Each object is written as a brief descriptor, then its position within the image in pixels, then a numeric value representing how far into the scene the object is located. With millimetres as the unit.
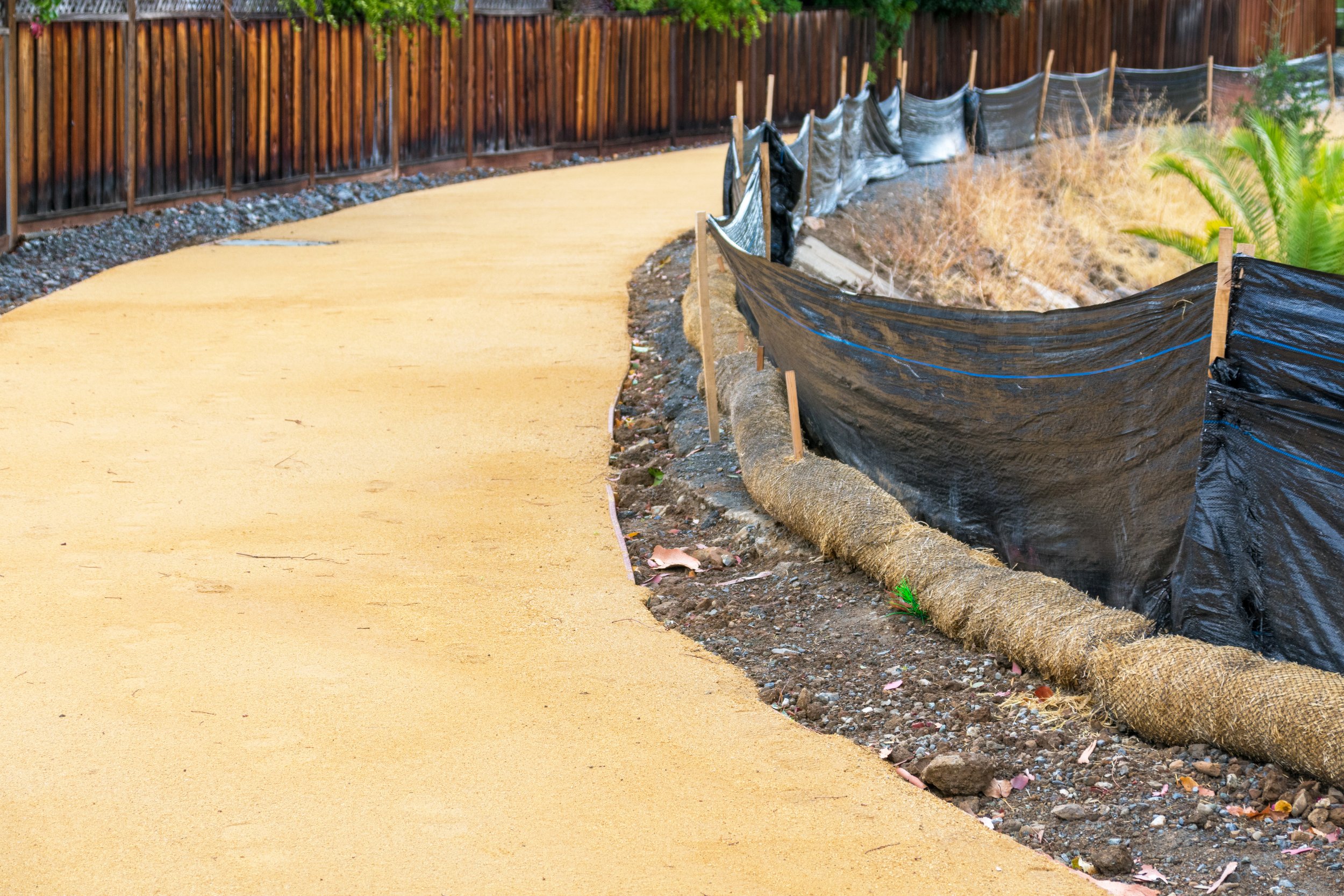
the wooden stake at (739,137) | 12703
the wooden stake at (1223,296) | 5020
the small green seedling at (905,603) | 6195
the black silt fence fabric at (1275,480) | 4957
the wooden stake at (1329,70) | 30000
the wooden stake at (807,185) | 15414
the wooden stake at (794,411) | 7230
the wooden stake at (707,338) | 8633
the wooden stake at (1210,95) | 25844
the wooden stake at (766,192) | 10562
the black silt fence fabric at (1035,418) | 5625
